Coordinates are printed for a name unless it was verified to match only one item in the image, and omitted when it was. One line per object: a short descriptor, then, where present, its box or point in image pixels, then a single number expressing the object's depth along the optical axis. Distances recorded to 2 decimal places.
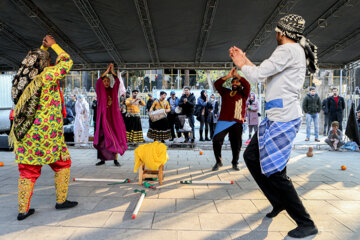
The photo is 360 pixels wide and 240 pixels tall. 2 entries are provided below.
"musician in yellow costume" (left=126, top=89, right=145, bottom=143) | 7.25
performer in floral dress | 2.54
